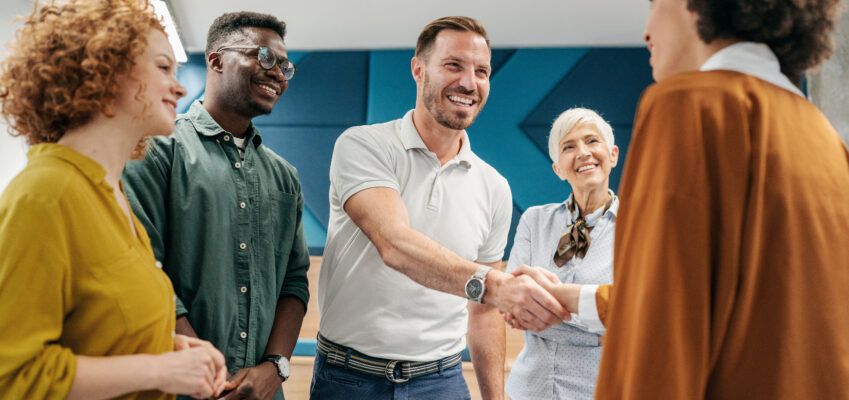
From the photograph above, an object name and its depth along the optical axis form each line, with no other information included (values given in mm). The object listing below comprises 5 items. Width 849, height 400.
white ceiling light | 3216
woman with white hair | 2064
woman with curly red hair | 964
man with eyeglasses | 1581
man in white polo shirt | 1716
